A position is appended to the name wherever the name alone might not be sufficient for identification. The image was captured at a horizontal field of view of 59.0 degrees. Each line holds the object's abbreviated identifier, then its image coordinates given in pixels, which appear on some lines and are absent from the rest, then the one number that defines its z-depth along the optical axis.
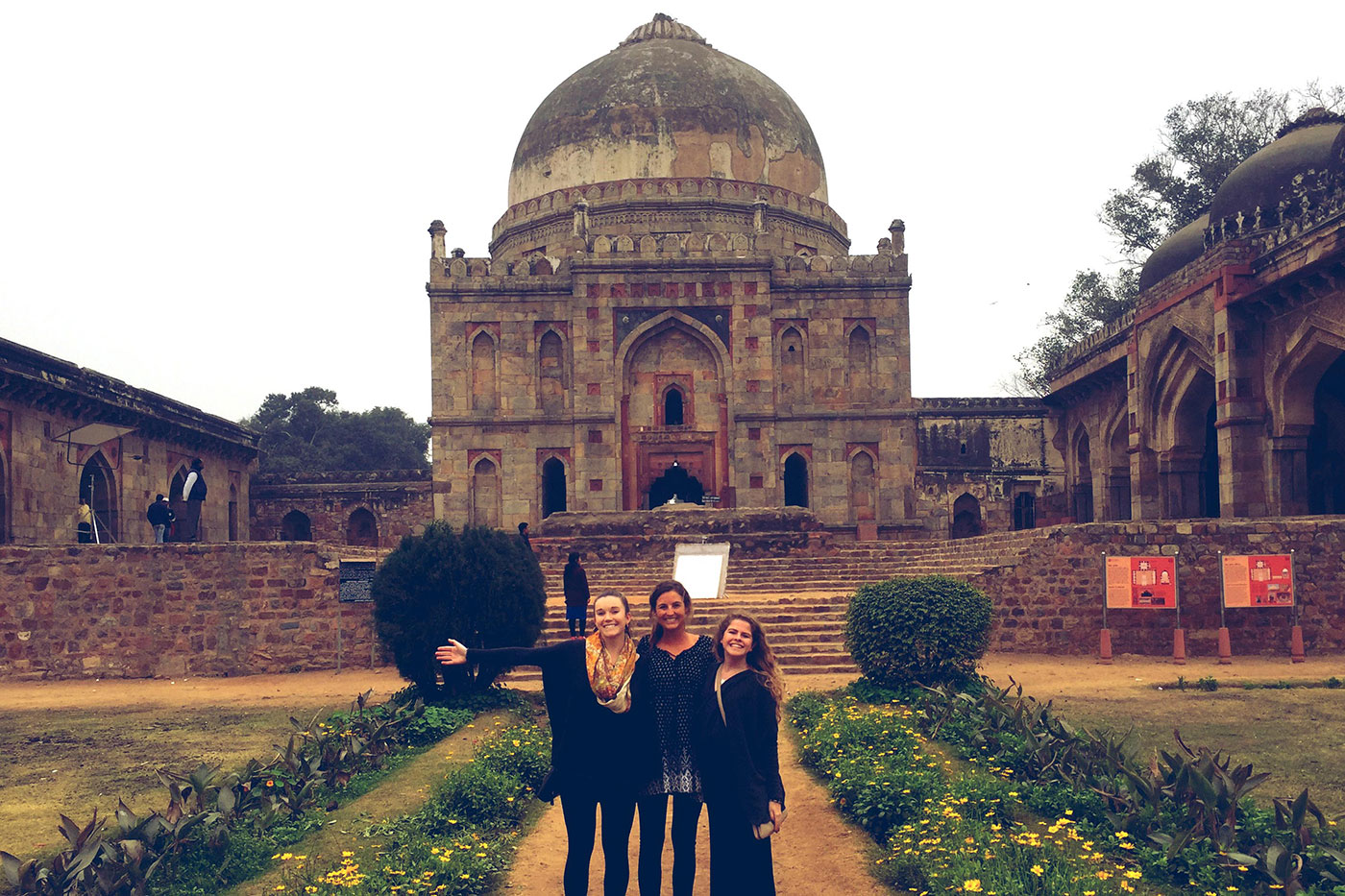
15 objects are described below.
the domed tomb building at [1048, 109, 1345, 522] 19.48
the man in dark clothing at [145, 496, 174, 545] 20.41
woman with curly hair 5.18
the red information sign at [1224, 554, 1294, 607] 15.80
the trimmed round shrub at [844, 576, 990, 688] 11.63
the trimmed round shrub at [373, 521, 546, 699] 11.84
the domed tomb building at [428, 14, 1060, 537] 28.91
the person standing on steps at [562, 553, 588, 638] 15.62
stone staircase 15.67
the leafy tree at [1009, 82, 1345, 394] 36.28
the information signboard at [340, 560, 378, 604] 15.92
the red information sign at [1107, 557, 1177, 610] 16.08
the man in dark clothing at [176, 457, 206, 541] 20.94
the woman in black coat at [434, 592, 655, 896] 5.33
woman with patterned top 5.38
